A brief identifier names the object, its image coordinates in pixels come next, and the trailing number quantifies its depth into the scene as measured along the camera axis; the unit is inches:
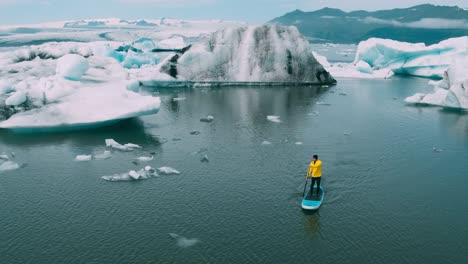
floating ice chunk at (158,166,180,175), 840.9
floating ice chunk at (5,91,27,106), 1112.2
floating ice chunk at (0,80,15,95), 1181.7
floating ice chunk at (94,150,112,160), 928.0
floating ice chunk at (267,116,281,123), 1352.6
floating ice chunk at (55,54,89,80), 1218.6
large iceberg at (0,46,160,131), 1112.2
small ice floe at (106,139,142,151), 991.3
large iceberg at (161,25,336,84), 2085.4
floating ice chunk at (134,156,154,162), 913.5
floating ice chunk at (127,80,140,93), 1313.7
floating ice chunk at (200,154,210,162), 921.6
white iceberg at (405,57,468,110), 1513.3
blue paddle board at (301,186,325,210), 674.8
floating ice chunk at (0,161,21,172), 865.5
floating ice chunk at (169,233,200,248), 573.9
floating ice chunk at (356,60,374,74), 2647.6
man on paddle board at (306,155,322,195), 714.8
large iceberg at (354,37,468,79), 2342.5
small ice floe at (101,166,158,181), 799.7
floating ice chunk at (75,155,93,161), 916.6
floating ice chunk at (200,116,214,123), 1336.1
